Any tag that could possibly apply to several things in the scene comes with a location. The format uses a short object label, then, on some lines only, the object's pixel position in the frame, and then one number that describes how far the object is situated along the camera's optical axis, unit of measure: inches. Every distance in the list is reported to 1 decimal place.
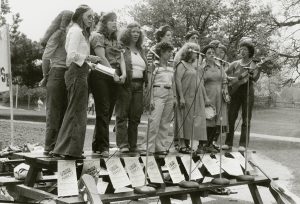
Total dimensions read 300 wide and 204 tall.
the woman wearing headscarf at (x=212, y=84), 344.5
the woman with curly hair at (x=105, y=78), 269.3
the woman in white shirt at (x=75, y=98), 229.3
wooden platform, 224.5
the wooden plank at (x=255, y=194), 310.7
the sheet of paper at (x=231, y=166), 310.7
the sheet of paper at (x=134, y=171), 249.9
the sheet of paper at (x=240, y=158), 329.4
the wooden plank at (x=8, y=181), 261.6
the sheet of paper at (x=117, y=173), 239.1
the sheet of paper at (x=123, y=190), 246.4
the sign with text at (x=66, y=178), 219.5
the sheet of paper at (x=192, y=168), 285.3
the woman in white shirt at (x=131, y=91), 283.7
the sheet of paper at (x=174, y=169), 272.6
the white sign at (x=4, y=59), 331.6
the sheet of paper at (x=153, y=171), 263.7
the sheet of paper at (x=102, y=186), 263.6
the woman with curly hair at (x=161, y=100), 296.8
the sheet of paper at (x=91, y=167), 233.1
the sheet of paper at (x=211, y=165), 302.2
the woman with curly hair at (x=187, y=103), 315.9
